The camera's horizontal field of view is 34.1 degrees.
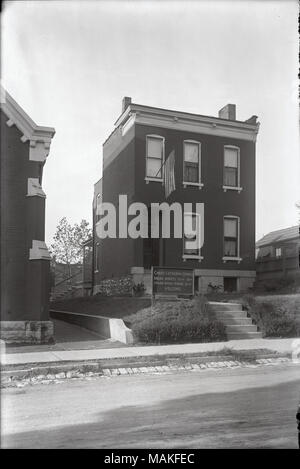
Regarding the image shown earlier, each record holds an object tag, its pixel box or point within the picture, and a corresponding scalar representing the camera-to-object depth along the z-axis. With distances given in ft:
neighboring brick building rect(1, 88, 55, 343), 40.40
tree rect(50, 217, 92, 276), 93.56
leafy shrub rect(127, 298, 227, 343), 39.96
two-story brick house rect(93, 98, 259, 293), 68.80
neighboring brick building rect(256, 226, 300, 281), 70.79
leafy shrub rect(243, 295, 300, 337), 42.98
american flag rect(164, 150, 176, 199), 64.23
